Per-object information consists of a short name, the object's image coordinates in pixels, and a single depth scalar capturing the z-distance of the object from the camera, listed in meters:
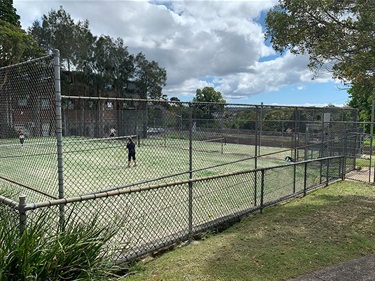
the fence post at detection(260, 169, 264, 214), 6.13
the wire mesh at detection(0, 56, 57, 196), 3.99
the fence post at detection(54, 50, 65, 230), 3.50
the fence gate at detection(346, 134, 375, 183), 11.31
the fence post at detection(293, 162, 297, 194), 7.53
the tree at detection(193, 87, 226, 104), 58.59
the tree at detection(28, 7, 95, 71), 42.41
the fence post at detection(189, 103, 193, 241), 4.86
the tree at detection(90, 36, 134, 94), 45.69
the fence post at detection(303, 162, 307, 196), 7.68
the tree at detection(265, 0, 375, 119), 6.36
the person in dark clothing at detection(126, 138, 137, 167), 8.82
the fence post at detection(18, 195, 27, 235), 2.83
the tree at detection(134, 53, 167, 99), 49.06
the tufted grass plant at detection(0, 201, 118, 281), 2.62
